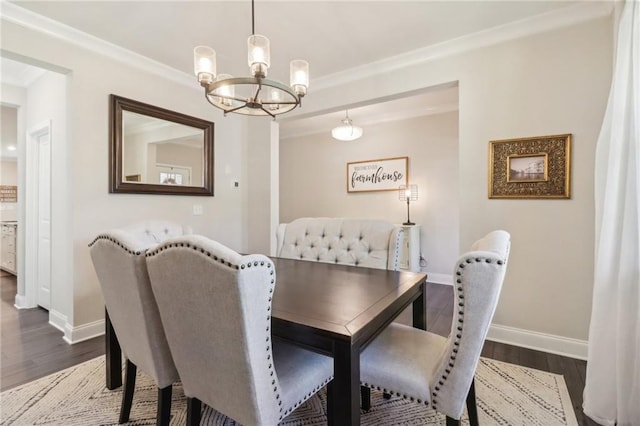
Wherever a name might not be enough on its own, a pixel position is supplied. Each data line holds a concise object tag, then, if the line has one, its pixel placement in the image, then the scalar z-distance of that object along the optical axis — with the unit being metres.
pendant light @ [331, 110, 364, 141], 3.88
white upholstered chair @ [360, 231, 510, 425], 0.94
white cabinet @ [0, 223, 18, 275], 4.66
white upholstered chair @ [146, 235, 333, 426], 0.81
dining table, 0.94
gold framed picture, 2.14
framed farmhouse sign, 4.38
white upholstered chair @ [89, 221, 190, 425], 1.11
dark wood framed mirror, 2.63
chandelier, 1.53
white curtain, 1.39
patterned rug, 1.50
